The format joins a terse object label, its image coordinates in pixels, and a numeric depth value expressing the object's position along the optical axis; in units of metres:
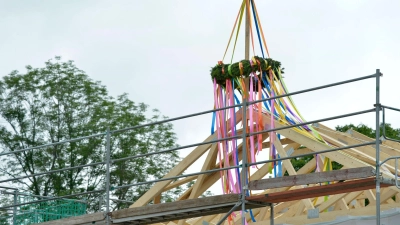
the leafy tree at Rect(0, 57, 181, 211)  35.34
